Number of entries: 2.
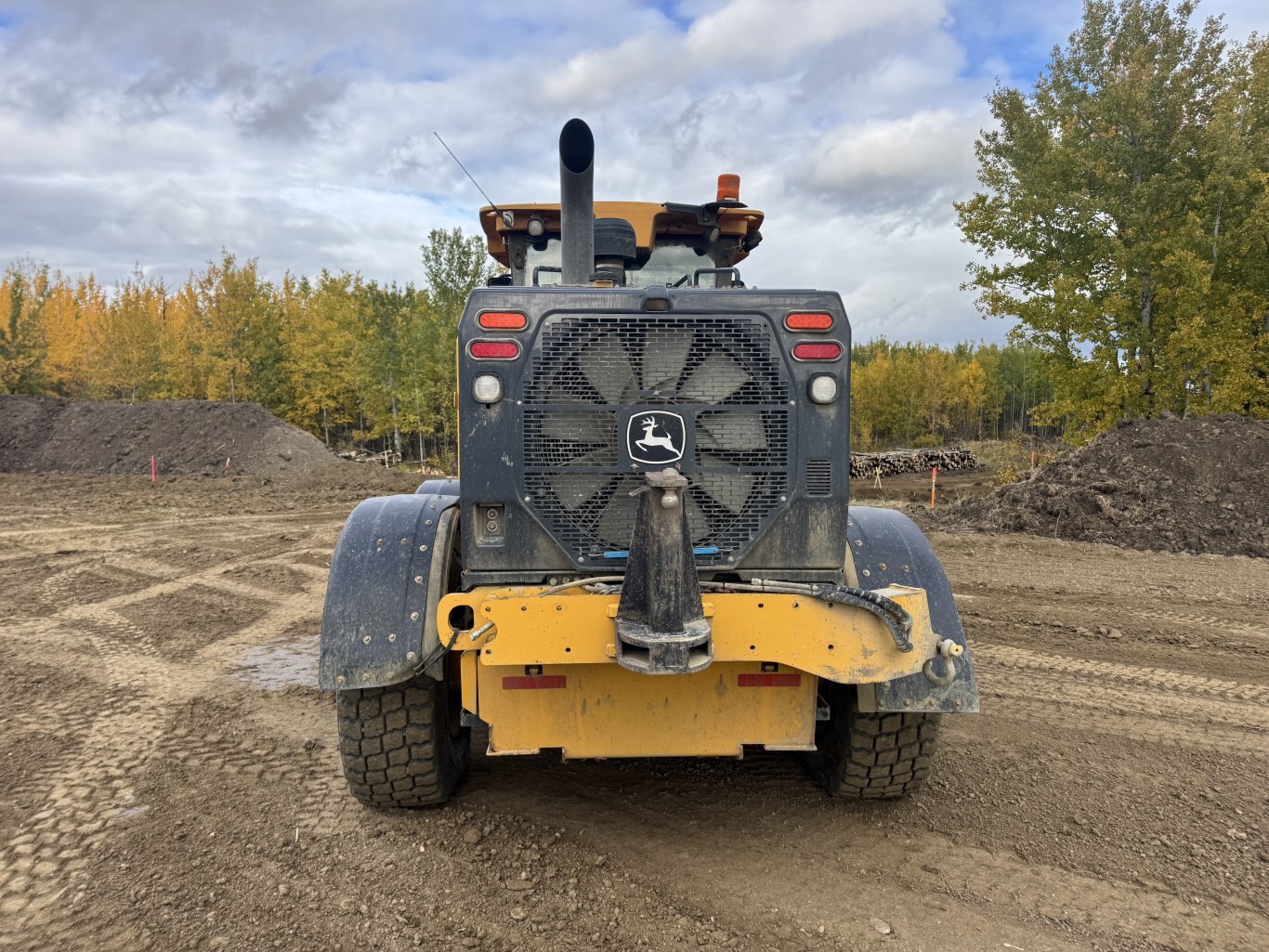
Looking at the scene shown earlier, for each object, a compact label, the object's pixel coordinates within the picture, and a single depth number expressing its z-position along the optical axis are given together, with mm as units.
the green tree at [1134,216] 14961
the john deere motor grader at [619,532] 3221
